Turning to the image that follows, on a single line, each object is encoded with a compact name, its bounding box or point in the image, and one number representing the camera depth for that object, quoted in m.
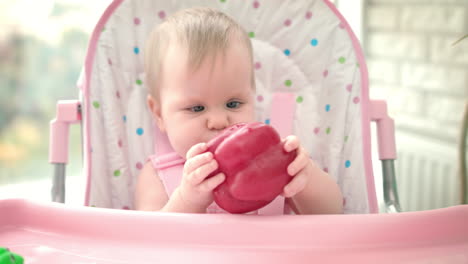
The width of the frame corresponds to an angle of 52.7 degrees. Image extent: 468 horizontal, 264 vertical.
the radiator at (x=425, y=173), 1.57
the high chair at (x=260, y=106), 0.95
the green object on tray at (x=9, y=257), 0.53
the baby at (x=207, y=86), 0.86
